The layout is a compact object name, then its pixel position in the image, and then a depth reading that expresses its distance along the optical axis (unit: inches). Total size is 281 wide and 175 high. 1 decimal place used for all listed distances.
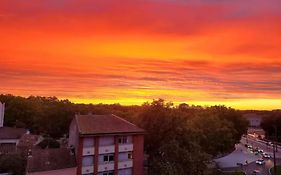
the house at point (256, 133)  3888.5
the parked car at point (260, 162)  1850.0
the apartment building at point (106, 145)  1163.8
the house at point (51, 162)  1033.4
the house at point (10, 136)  1657.4
